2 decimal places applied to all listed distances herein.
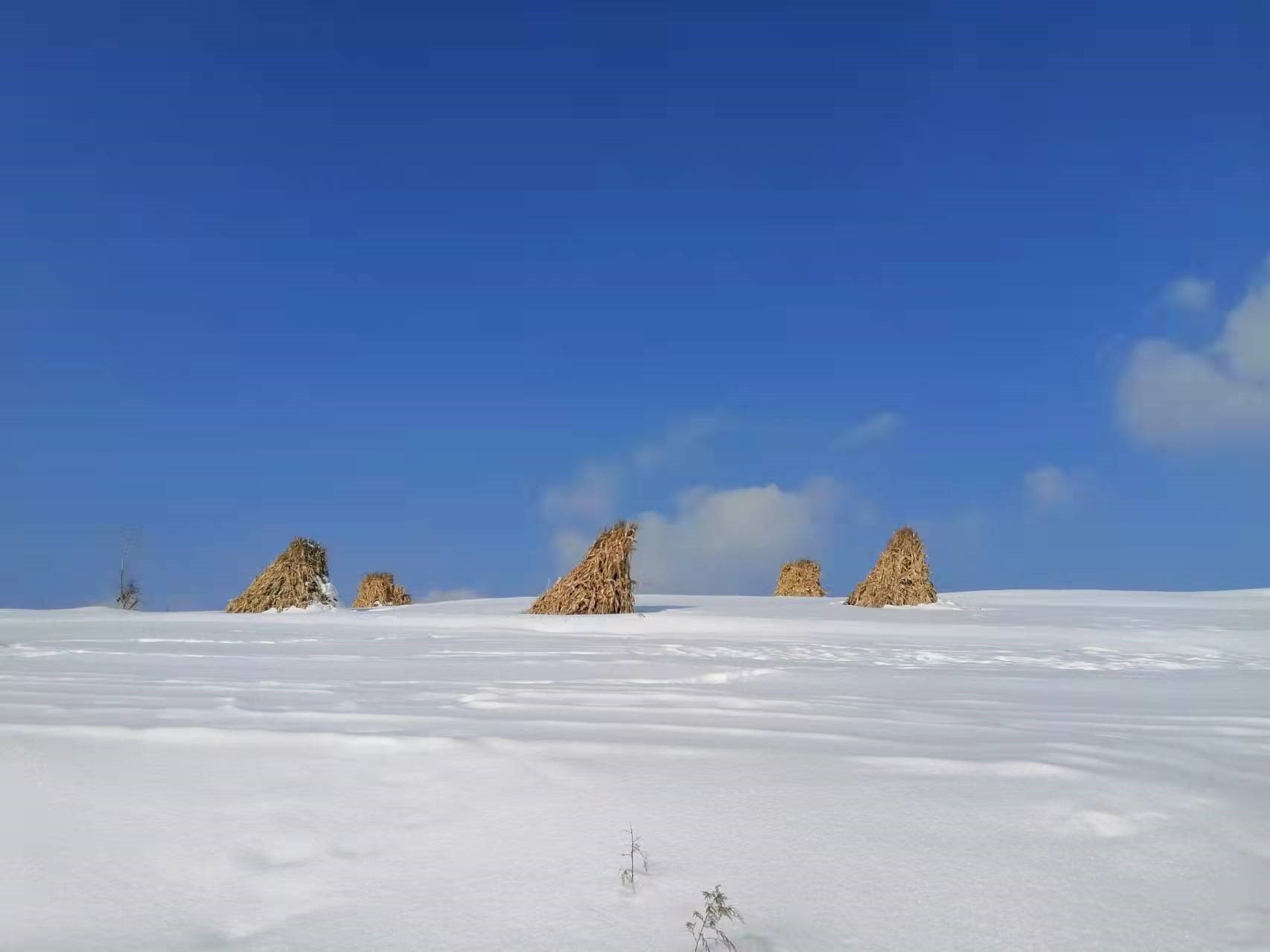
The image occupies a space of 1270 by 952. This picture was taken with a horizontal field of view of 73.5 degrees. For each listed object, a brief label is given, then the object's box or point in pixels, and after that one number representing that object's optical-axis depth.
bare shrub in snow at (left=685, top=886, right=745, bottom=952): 1.48
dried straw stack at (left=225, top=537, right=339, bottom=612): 11.73
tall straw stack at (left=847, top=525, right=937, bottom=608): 12.49
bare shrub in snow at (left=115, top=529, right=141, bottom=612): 14.84
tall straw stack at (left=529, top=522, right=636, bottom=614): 10.41
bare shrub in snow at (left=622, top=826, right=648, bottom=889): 1.69
